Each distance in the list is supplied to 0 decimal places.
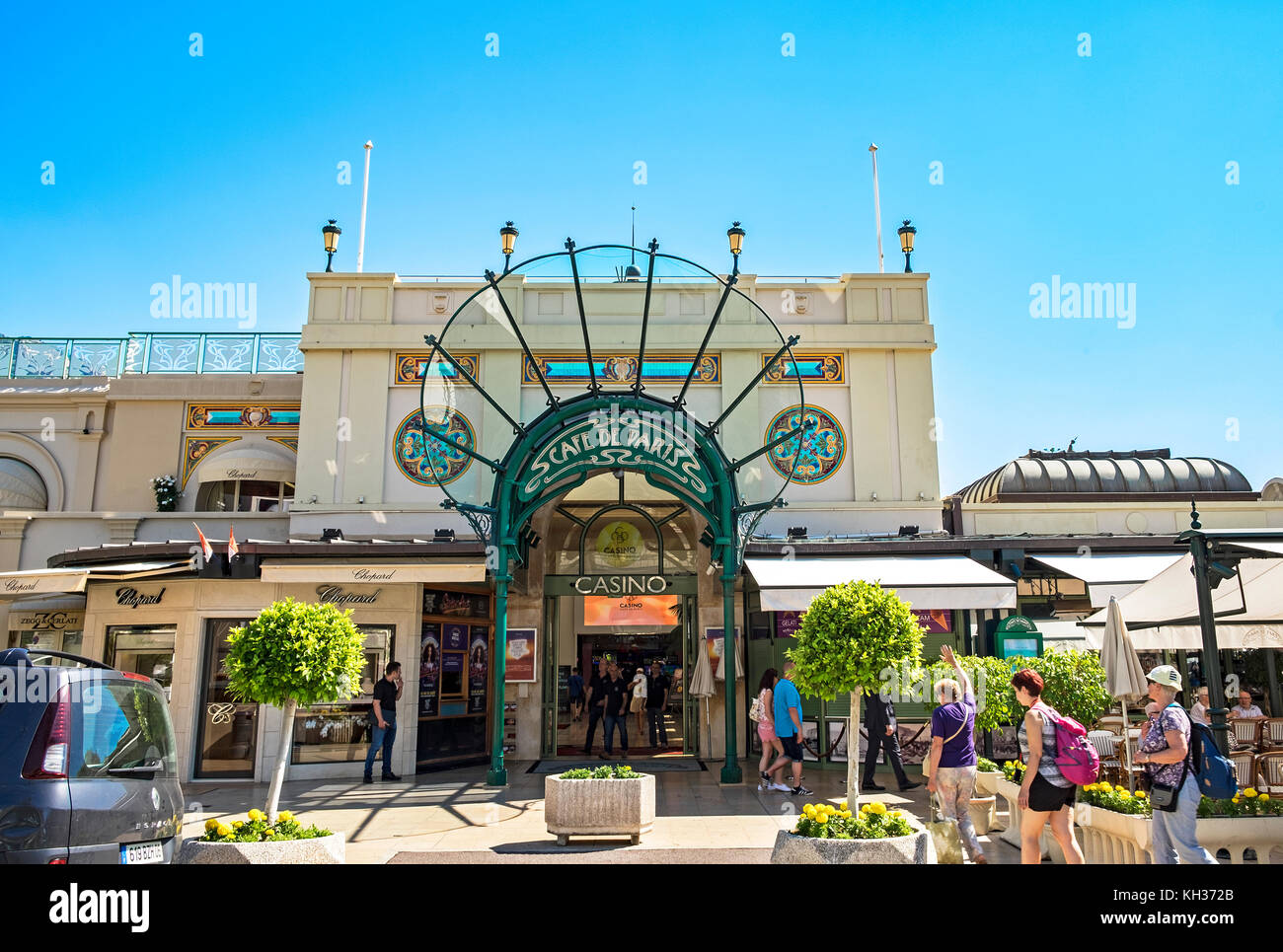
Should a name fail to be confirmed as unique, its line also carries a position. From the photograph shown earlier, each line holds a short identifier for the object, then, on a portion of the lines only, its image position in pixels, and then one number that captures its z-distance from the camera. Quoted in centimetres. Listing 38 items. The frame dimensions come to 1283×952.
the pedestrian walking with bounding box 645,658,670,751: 1627
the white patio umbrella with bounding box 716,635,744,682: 1446
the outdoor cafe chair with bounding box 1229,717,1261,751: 1260
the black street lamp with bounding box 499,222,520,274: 1385
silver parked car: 455
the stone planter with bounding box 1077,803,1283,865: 640
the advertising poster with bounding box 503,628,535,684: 1462
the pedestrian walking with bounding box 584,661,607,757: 1516
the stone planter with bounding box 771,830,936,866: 600
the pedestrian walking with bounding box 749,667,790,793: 1130
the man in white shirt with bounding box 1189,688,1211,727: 1222
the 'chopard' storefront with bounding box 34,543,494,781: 1304
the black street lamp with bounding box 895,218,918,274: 1794
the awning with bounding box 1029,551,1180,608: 1293
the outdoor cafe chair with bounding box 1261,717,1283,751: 1244
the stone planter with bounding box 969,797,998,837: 845
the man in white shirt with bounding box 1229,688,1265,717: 1305
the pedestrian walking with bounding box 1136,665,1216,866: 579
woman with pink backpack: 591
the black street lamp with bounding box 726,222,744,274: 1334
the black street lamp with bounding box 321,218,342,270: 1788
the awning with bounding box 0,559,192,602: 1222
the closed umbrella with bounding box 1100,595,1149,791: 860
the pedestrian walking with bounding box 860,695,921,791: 1120
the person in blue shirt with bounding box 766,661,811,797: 1094
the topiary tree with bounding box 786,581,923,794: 746
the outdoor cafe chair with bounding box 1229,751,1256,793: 1053
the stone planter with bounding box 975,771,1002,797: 894
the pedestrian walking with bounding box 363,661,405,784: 1263
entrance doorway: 1530
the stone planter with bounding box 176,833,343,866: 626
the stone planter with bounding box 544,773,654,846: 807
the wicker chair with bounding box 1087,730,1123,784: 1012
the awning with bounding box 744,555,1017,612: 1238
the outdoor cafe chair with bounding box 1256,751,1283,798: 1039
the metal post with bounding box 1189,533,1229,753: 746
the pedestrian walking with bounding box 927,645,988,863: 721
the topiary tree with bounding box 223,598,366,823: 766
